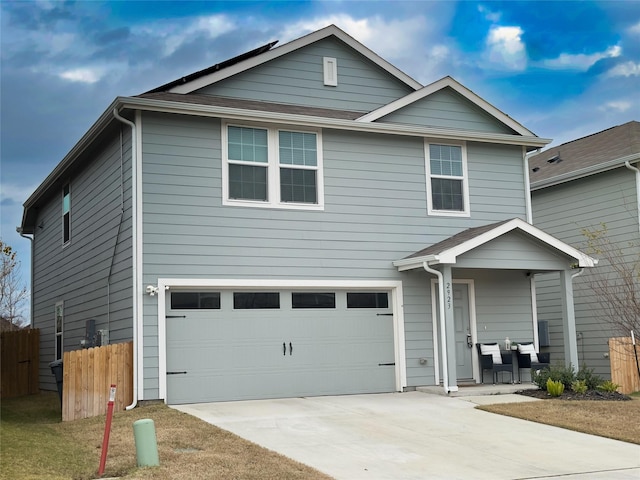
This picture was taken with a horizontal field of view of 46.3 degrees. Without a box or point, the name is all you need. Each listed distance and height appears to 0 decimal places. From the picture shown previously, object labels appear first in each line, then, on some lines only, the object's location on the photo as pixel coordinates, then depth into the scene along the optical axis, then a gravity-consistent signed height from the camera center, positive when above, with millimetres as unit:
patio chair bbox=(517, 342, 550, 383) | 15031 -784
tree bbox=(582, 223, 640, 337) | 15728 +854
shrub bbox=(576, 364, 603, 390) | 13789 -1131
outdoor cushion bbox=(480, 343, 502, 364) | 15023 -595
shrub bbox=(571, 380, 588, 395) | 13406 -1237
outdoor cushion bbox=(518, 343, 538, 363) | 15148 -639
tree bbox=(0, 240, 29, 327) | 26188 +1875
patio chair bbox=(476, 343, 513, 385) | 14891 -769
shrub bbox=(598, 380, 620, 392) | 13742 -1282
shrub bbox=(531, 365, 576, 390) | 13656 -1059
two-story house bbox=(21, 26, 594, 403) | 13172 +1833
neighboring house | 17641 +2638
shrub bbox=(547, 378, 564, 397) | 13227 -1224
